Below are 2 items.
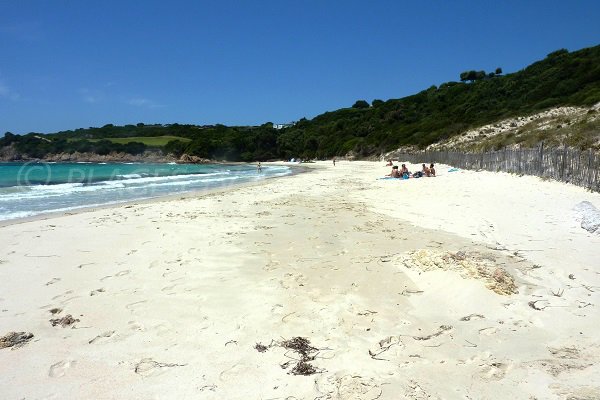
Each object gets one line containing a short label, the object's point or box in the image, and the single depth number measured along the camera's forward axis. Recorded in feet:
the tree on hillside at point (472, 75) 262.47
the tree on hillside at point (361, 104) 354.95
